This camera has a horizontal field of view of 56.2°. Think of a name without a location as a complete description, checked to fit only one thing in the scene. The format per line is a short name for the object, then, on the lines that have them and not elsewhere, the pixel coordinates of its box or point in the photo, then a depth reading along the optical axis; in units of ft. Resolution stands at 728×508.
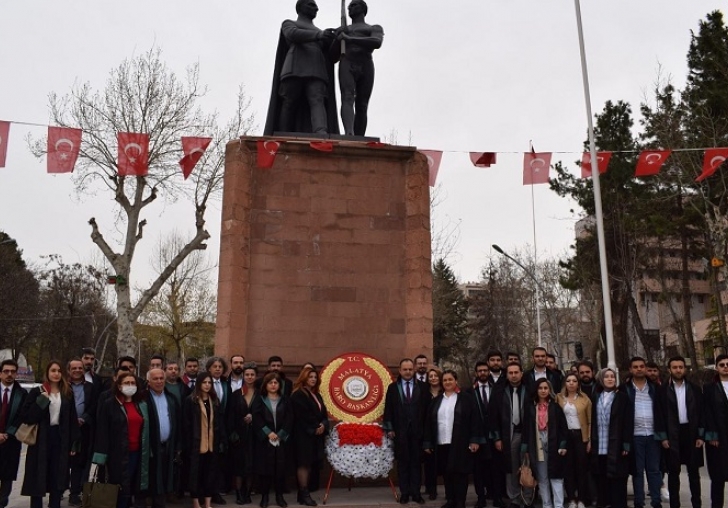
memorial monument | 34.04
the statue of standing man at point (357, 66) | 38.45
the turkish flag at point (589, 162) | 52.52
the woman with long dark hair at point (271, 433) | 27.94
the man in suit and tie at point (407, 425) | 28.66
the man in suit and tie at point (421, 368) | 31.76
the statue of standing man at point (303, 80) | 38.58
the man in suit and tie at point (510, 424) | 27.84
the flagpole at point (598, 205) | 51.72
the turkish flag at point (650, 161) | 49.16
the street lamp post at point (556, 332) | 101.66
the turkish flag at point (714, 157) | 49.01
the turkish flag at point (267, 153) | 35.47
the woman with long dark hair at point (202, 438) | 26.58
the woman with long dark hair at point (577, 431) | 27.86
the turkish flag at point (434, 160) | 46.21
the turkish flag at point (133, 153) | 43.98
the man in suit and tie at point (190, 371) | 32.27
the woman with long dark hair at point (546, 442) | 26.68
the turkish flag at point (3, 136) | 42.51
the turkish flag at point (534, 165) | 50.34
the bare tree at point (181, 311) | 143.23
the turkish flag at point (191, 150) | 44.47
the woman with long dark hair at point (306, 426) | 28.73
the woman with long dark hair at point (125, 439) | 24.49
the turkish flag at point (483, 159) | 50.16
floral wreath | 28.76
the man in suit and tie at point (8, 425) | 25.59
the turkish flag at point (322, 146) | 35.88
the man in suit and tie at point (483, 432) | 28.45
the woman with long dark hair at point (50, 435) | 25.35
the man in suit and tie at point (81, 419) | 28.96
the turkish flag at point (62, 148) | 44.21
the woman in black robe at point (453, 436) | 27.76
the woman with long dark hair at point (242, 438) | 28.45
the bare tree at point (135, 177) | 80.64
